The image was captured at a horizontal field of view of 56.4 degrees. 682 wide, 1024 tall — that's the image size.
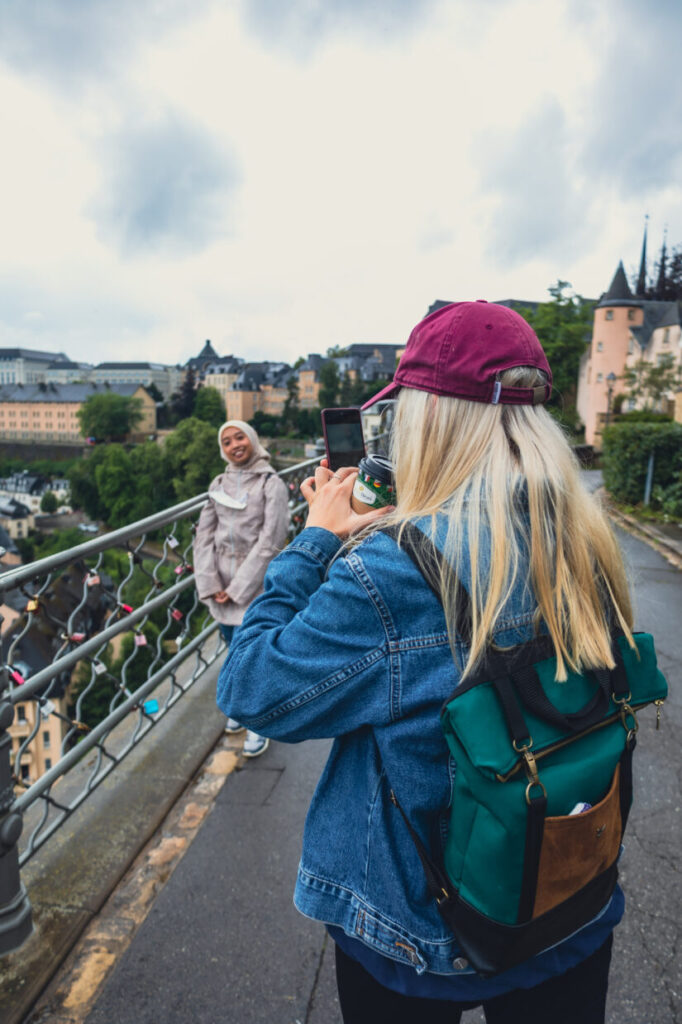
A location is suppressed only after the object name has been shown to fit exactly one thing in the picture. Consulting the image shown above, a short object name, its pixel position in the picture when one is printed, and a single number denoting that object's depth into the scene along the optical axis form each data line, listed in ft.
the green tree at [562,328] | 130.21
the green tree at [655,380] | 83.25
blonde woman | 3.39
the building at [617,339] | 130.21
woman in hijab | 12.12
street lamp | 112.51
